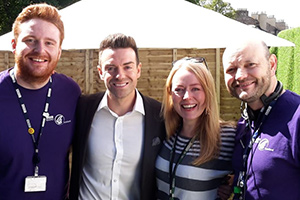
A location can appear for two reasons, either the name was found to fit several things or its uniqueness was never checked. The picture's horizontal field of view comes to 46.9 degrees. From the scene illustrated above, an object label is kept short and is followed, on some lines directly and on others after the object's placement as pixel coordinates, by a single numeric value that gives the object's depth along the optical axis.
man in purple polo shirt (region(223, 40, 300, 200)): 1.94
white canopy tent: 3.52
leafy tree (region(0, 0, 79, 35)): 12.70
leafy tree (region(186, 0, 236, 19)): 27.03
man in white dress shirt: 2.51
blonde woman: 2.32
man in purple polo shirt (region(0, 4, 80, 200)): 2.31
